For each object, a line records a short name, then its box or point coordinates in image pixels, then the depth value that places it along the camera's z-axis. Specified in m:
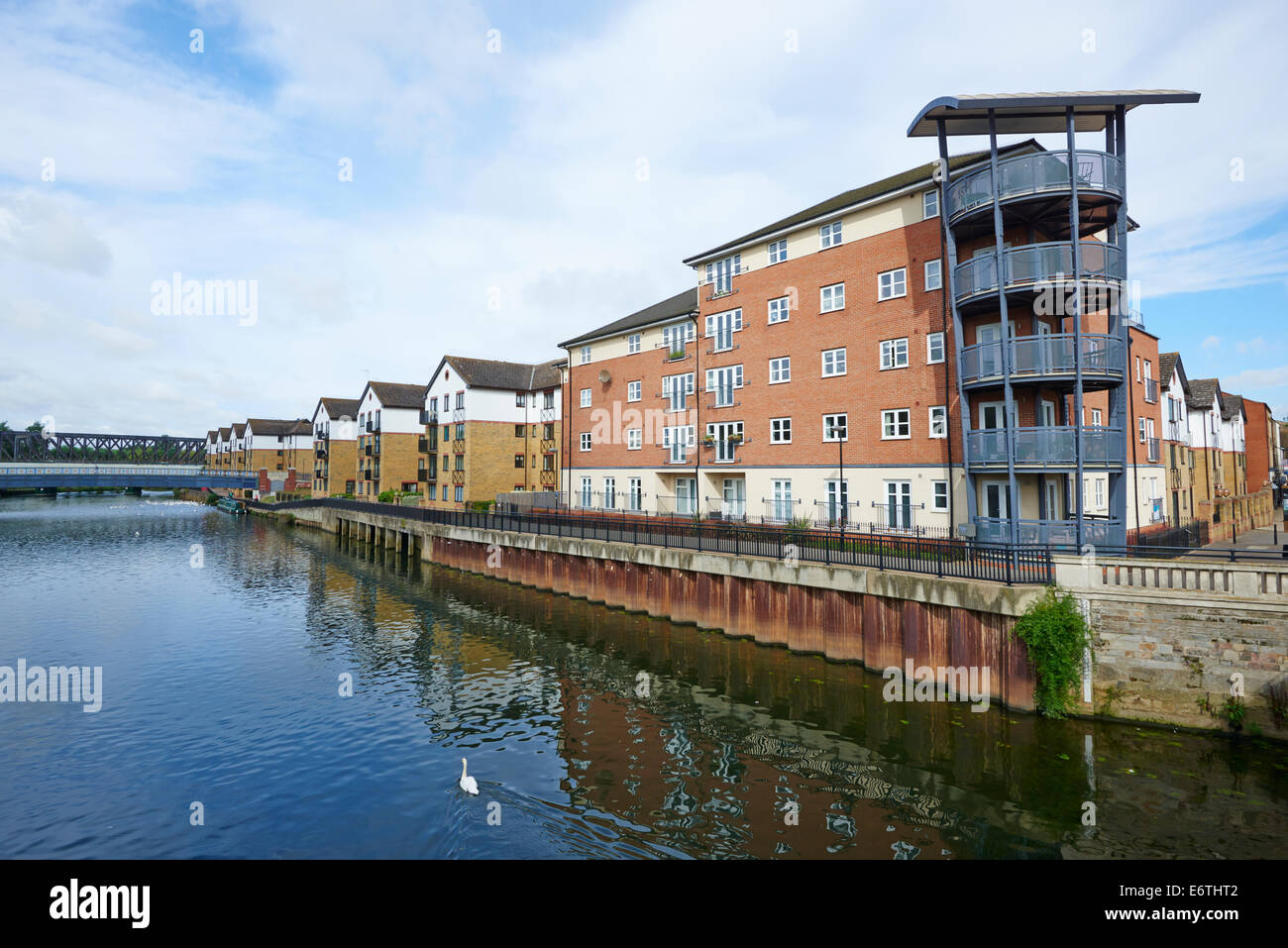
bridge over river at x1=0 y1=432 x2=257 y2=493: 77.06
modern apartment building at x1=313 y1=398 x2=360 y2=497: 79.81
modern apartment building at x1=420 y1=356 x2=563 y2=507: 56.09
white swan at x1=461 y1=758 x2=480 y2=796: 11.95
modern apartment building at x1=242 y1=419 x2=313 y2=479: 105.25
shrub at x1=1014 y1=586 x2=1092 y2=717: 14.45
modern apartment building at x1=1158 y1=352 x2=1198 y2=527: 32.94
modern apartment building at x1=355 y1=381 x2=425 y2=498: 68.94
